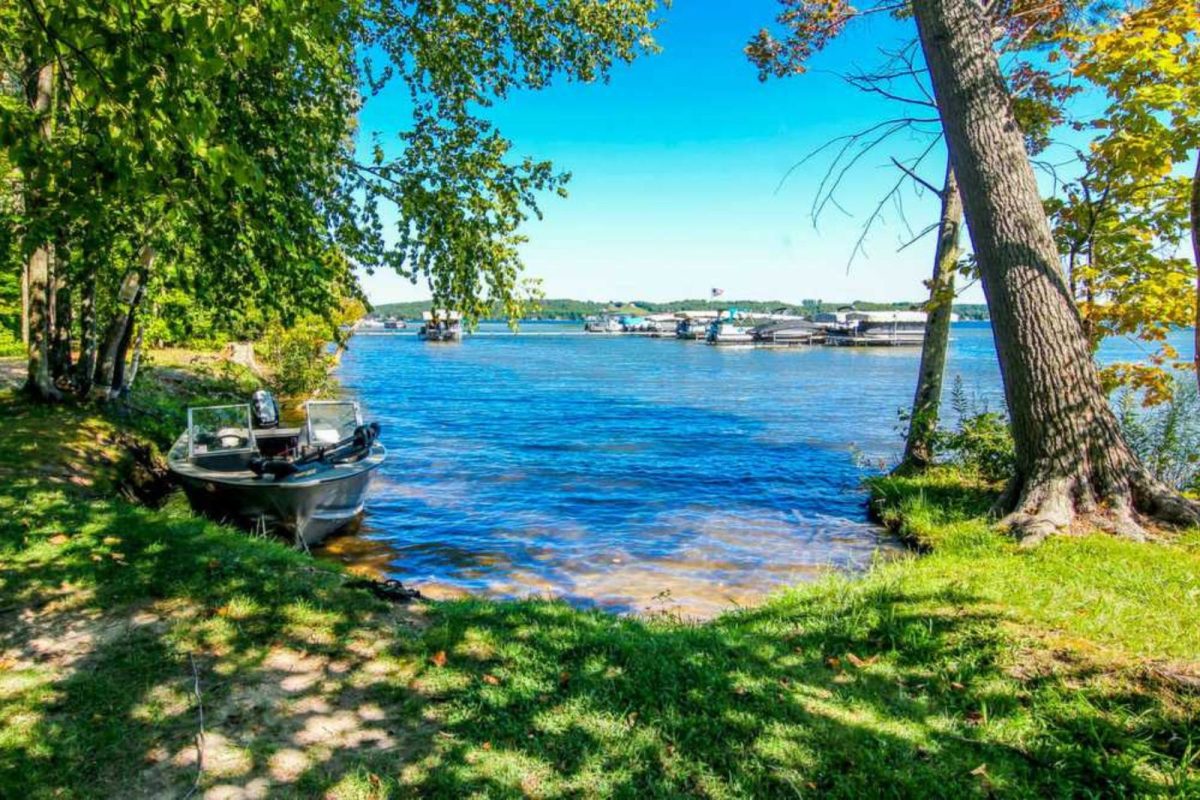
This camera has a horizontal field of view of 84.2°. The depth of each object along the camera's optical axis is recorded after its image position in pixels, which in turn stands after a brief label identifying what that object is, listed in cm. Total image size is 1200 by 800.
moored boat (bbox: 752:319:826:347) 9631
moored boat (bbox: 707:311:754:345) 9969
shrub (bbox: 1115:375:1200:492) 1016
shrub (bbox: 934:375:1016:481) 1023
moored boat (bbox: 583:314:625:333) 17475
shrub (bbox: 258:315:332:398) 2600
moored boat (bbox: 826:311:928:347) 9188
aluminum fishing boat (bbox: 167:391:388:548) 946
